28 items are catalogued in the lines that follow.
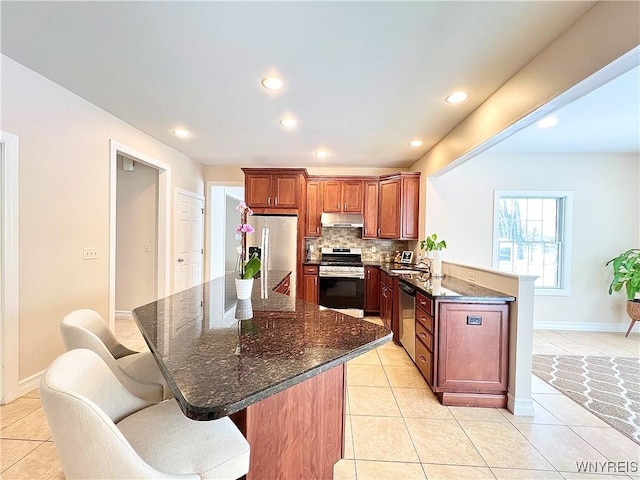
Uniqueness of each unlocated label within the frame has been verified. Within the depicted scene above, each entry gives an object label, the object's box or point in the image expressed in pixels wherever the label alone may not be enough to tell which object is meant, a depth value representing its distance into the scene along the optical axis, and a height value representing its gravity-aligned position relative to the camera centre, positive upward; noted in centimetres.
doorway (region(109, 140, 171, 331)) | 408 +5
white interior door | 445 -12
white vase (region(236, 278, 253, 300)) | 184 -35
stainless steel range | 439 -80
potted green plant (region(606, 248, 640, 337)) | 361 -47
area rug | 214 -130
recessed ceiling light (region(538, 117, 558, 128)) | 307 +129
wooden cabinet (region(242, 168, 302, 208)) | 454 +72
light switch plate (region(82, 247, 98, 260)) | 273 -23
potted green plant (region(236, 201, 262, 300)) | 183 -24
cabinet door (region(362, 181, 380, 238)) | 480 +50
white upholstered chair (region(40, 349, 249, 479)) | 69 -59
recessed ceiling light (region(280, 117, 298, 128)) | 307 +123
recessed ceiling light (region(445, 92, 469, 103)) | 243 +122
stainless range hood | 480 +27
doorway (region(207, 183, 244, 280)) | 531 +10
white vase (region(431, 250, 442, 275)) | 329 -30
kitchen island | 79 -43
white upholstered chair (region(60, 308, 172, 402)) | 118 -60
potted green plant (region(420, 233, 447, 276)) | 329 -20
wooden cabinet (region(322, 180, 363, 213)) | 481 +67
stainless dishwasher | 283 -86
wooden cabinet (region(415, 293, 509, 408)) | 224 -90
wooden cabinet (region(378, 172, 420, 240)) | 452 +49
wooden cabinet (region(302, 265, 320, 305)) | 449 -74
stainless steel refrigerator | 439 -9
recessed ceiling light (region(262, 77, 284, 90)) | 228 +123
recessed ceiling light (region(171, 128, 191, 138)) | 349 +124
